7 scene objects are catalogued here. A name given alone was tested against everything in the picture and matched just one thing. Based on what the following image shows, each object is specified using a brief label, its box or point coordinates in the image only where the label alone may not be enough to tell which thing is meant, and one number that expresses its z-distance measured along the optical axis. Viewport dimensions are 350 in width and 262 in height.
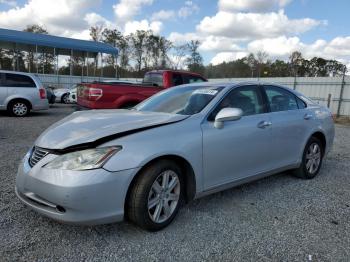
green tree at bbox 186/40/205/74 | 50.38
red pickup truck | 8.16
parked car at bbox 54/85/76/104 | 20.89
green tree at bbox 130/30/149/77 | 54.69
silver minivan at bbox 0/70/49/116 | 11.56
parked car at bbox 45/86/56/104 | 17.26
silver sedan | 2.73
